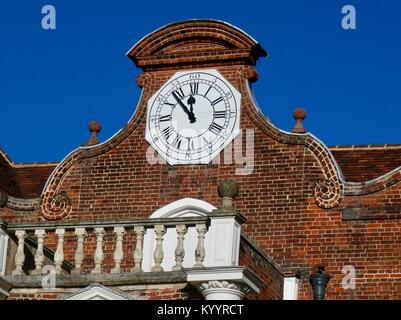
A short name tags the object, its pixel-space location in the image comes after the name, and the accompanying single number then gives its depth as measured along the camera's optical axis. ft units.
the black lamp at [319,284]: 83.66
